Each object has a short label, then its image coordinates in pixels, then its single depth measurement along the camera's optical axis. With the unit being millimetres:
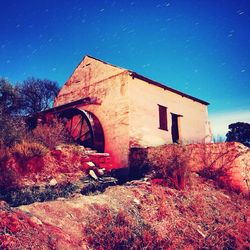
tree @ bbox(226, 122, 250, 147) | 16378
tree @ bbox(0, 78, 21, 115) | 15141
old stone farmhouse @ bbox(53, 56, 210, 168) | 10758
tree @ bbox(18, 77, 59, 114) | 20414
